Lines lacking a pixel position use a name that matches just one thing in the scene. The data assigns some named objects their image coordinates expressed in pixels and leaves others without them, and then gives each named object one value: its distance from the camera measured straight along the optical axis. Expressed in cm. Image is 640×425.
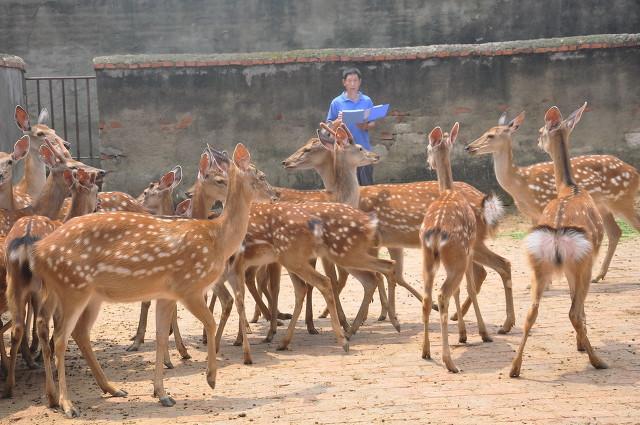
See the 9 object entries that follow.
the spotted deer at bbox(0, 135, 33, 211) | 1459
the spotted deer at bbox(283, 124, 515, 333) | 1477
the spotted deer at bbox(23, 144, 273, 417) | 1119
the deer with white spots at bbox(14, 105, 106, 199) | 1695
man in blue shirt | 1960
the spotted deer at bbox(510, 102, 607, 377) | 1209
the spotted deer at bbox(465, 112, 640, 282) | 1779
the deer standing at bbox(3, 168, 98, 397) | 1149
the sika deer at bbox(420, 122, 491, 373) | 1283
